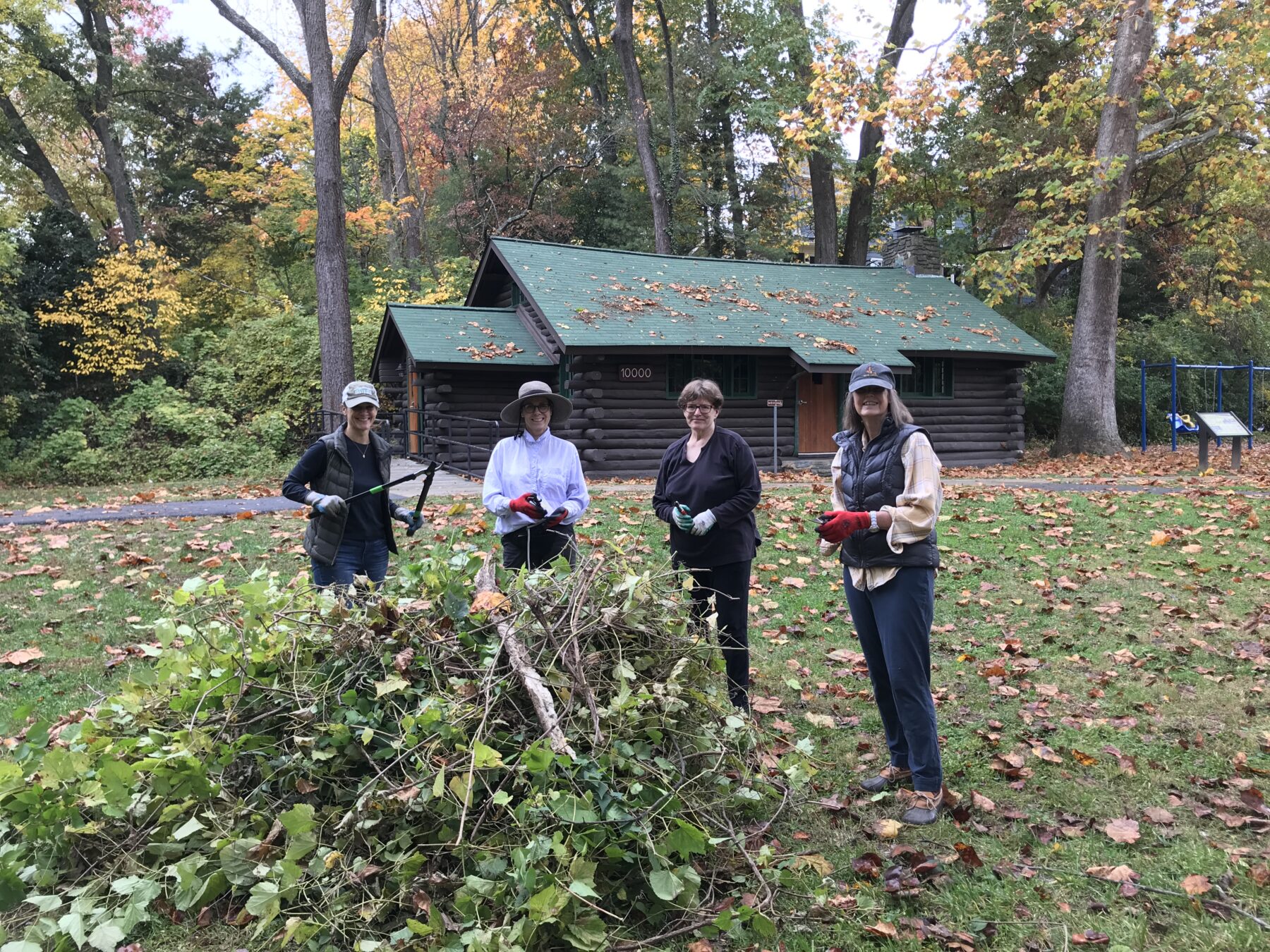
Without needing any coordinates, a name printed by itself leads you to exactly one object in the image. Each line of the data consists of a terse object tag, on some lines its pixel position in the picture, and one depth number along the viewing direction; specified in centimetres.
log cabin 1680
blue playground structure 2031
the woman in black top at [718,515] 454
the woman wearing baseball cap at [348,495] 500
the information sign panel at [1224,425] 1460
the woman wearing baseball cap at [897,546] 380
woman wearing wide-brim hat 489
